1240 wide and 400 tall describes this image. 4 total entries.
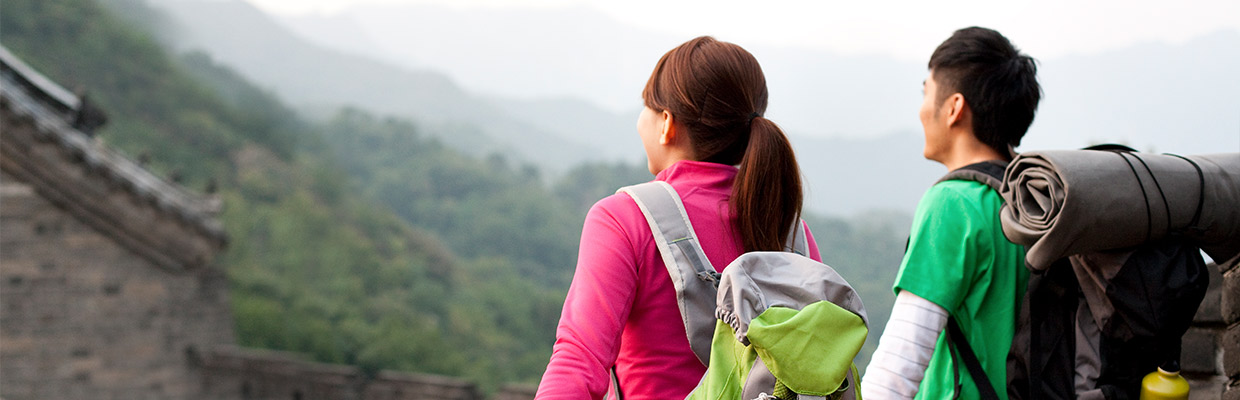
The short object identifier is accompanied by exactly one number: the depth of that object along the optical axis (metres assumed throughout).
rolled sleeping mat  1.63
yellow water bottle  1.67
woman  1.52
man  1.87
